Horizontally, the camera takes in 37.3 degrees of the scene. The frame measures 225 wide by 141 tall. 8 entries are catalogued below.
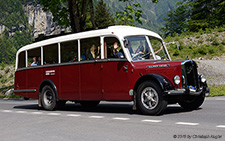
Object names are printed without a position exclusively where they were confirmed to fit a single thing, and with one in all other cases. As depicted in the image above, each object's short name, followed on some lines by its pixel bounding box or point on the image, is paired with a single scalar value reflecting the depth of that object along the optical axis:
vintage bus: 8.94
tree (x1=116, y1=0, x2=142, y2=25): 20.35
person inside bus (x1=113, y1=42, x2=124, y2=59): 9.81
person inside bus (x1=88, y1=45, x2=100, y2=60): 10.53
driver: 9.85
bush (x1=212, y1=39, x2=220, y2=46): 36.81
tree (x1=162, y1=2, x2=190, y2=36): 85.62
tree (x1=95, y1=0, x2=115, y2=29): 88.94
